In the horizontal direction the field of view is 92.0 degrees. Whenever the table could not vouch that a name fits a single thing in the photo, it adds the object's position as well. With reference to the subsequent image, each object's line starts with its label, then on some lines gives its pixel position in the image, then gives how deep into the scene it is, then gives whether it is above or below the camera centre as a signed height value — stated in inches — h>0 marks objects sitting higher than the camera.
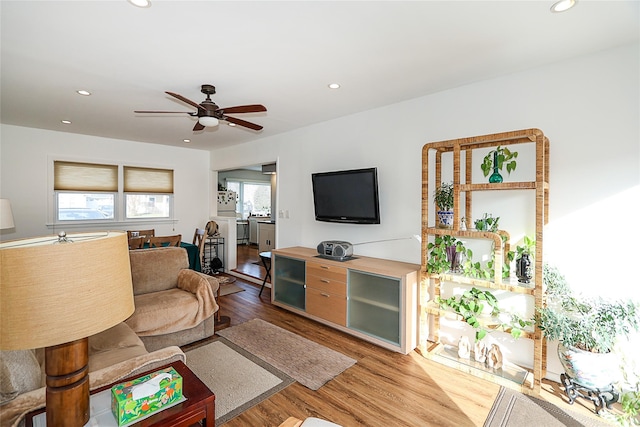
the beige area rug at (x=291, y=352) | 101.8 -53.1
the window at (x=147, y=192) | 220.4 +14.1
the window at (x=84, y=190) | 194.1 +13.6
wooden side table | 50.7 -34.3
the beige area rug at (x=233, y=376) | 87.6 -53.7
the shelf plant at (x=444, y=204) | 108.7 +2.7
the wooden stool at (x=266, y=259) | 179.8 -28.9
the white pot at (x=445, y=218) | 108.1 -2.5
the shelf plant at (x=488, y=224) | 101.3 -4.2
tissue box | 50.3 -31.4
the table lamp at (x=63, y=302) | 32.8 -10.5
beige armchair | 111.0 -34.0
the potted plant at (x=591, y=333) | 80.0 -32.5
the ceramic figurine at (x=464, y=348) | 108.7 -48.6
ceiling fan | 106.4 +35.3
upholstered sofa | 51.1 -32.4
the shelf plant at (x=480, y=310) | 94.7 -32.6
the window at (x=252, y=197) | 383.6 +18.6
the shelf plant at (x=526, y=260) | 96.1 -15.2
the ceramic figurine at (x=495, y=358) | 101.9 -48.5
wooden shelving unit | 90.0 -7.9
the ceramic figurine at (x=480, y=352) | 106.1 -48.7
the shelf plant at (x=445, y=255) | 109.1 -15.5
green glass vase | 98.9 +12.1
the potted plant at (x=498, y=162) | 99.4 +16.6
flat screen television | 136.4 +7.3
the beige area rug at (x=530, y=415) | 79.1 -54.1
